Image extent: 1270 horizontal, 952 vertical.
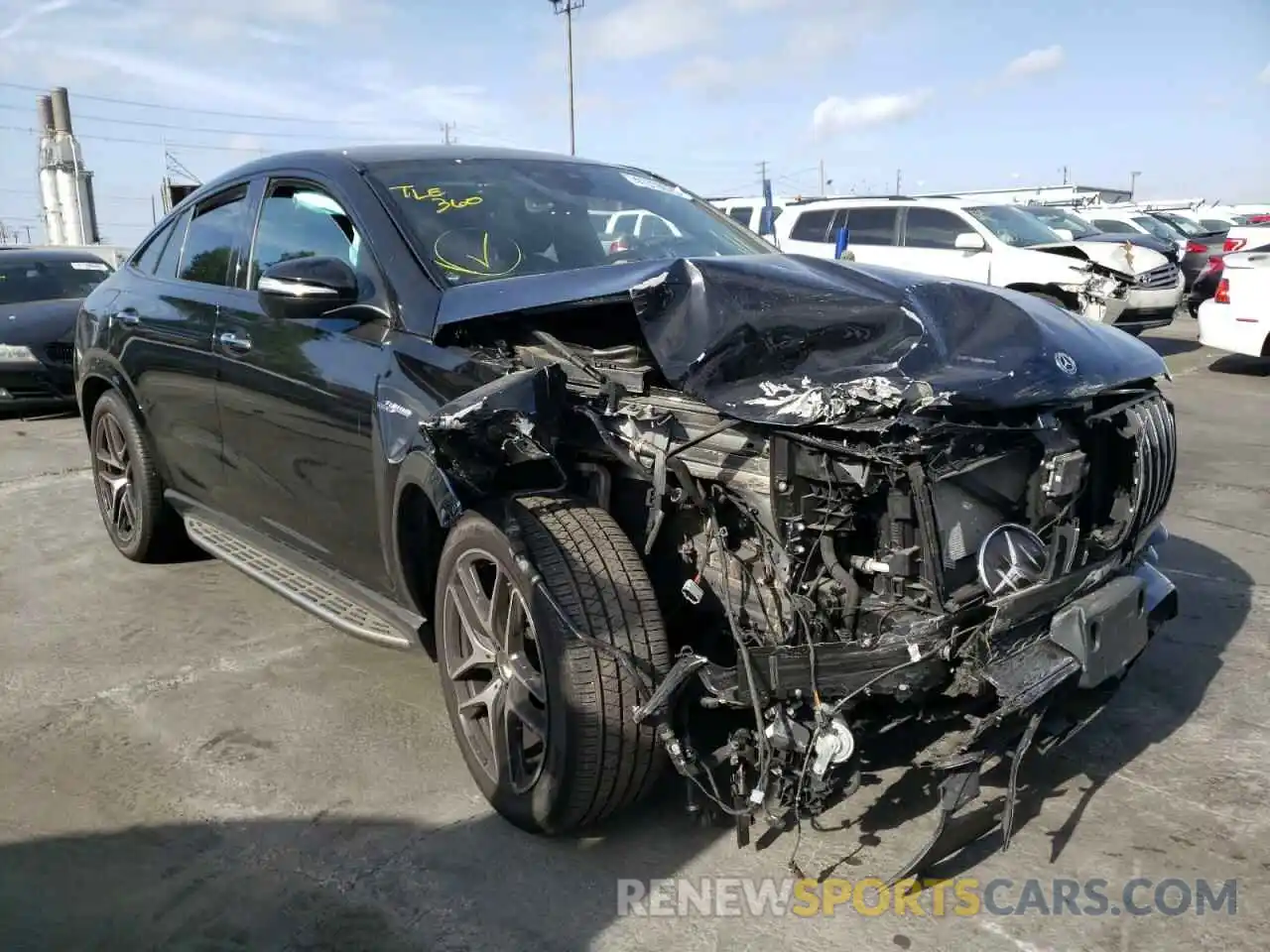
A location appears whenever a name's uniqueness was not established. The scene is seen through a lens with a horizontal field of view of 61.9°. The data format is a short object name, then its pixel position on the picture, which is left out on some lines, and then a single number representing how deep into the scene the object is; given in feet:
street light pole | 118.83
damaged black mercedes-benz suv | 7.97
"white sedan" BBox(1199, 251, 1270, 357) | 34.30
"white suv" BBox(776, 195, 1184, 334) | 38.34
